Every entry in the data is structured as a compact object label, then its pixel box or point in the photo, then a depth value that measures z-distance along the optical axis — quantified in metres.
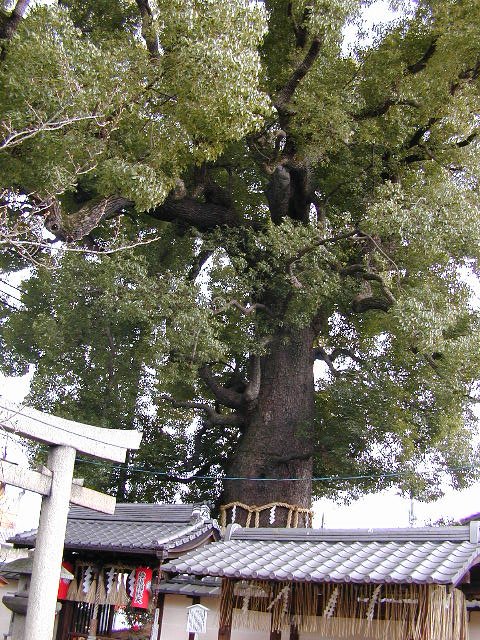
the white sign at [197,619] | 7.42
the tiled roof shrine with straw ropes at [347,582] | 5.90
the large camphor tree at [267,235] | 9.44
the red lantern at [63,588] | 10.21
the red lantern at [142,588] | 9.55
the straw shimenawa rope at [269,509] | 11.70
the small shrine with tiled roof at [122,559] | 9.44
